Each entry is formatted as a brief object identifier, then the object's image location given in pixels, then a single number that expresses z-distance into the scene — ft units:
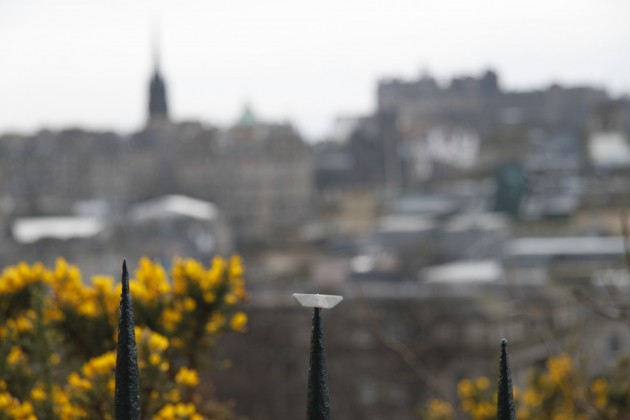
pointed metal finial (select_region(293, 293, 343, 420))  20.07
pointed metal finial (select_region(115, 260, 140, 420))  20.72
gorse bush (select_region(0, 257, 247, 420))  31.45
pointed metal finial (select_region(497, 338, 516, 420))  19.95
